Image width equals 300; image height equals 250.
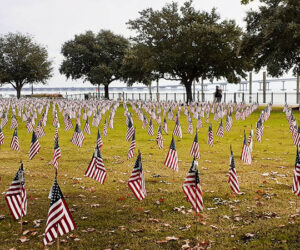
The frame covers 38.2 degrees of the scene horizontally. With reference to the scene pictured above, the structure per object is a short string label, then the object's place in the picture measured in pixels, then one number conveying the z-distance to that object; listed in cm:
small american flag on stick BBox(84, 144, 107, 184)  957
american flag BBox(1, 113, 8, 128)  2414
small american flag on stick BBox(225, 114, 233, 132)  2220
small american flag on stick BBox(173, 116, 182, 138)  1848
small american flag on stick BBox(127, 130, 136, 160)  1332
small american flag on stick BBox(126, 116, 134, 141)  1822
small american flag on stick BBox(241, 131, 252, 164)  1219
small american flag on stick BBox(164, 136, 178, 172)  1088
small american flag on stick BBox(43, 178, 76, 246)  636
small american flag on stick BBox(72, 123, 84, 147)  1656
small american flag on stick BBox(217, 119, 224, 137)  1903
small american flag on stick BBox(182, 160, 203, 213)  754
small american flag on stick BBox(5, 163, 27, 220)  754
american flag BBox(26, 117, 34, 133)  2163
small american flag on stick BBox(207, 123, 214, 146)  1650
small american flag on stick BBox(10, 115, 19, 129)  2305
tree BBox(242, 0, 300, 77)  3500
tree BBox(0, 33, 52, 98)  7488
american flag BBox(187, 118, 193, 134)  2132
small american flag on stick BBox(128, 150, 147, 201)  828
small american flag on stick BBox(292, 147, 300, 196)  836
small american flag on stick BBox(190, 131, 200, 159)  1221
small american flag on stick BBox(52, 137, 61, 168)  1133
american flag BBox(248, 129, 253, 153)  1342
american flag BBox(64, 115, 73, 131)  2334
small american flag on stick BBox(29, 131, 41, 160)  1322
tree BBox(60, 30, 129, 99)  7206
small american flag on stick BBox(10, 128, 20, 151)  1551
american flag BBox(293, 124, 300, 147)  1474
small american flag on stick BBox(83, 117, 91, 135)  2037
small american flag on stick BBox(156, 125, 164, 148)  1574
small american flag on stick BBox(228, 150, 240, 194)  879
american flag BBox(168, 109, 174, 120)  3008
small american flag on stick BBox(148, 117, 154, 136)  2016
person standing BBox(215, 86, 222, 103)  5402
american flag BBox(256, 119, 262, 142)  1795
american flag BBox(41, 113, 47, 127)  2551
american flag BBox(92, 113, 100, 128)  2500
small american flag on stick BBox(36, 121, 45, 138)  1879
